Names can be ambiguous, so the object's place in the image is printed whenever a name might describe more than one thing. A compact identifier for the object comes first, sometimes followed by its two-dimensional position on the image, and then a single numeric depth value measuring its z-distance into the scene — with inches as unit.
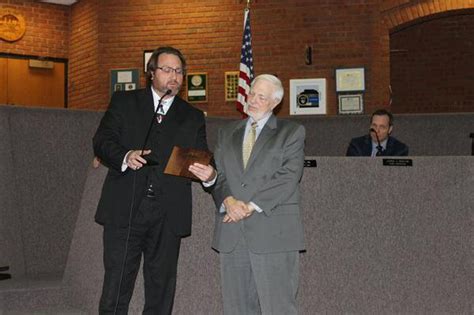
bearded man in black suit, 127.8
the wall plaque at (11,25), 442.6
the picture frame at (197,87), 405.1
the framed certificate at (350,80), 375.6
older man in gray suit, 125.1
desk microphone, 243.1
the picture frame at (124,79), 416.5
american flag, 322.0
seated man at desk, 240.7
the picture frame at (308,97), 381.3
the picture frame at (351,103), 374.6
